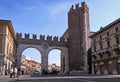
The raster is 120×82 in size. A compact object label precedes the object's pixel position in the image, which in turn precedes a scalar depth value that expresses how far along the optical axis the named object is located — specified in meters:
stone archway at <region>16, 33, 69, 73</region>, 25.18
